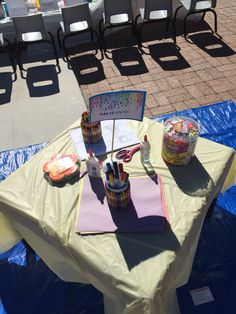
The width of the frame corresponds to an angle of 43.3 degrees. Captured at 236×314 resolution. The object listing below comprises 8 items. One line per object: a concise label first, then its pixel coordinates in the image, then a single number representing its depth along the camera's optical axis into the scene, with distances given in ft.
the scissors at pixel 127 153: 6.79
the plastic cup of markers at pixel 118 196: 5.41
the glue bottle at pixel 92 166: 6.14
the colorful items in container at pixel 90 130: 6.87
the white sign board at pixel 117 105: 5.60
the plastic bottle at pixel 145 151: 6.42
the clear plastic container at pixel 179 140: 6.10
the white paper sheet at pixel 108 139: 7.03
